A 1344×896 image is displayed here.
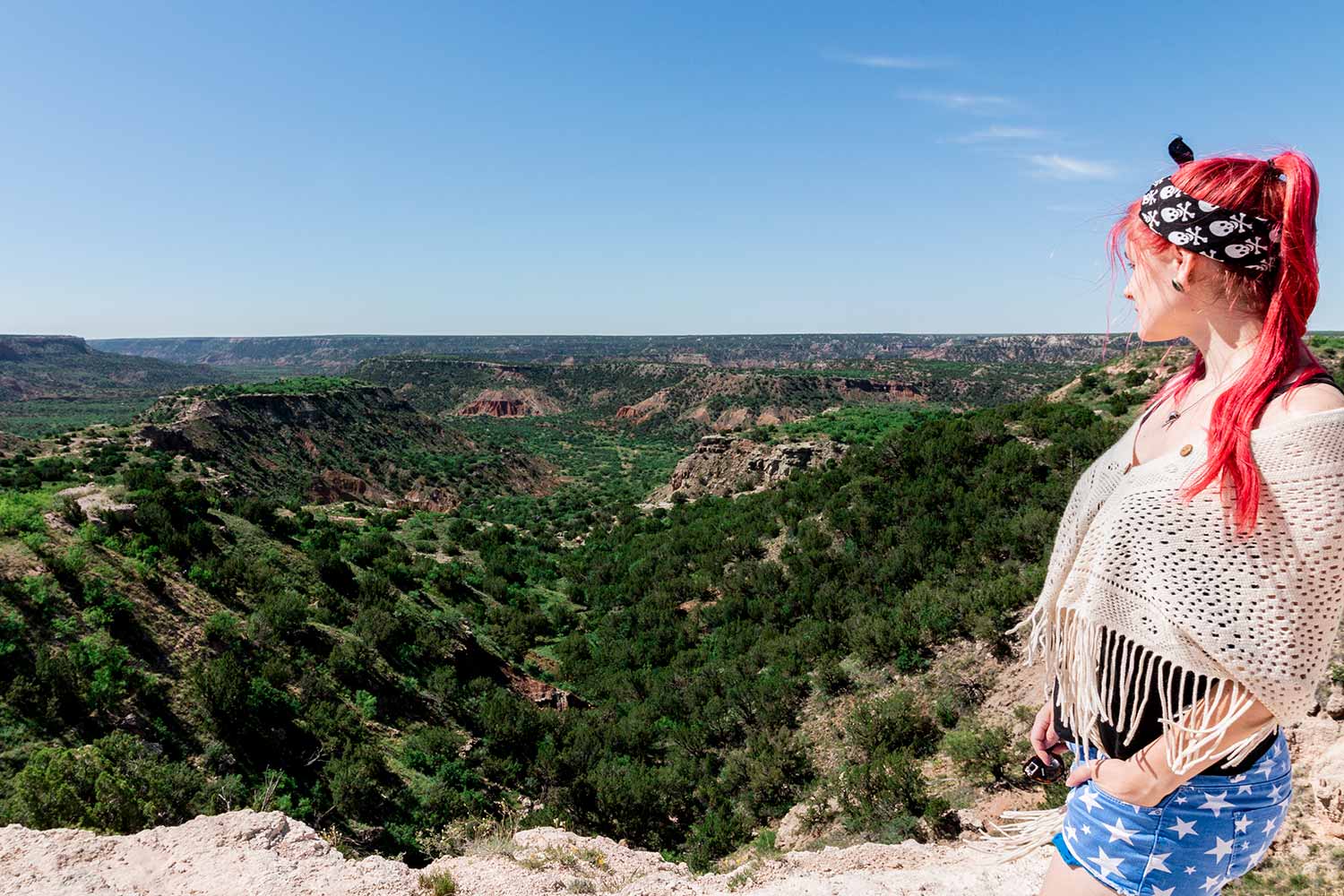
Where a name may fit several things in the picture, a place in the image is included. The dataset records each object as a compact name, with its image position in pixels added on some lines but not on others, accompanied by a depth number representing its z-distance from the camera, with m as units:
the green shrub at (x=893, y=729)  9.80
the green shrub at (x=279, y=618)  13.47
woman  1.45
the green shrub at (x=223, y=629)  12.77
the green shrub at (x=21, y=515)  13.02
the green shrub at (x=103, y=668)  9.89
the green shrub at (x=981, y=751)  8.36
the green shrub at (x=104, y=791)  6.18
